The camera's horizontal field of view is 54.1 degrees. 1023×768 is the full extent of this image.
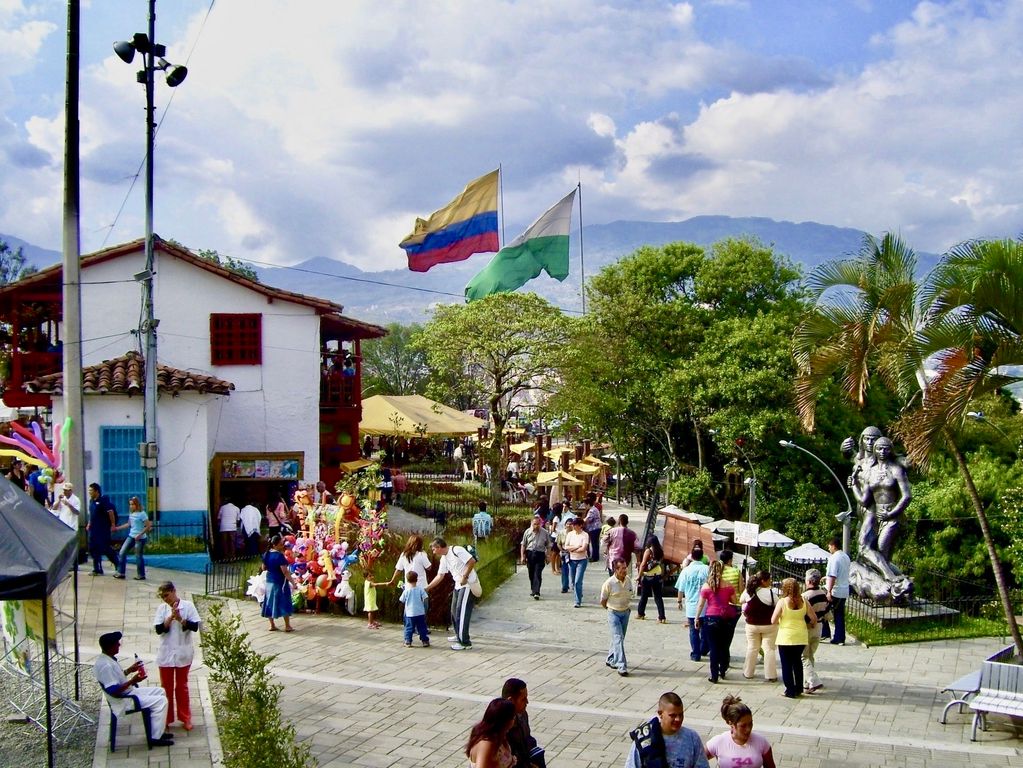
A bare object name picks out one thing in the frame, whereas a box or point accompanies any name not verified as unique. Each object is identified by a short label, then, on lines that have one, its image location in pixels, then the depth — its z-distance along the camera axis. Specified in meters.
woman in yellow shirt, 11.27
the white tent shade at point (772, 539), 20.80
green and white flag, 17.45
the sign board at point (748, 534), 18.33
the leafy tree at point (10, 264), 51.00
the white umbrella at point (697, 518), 20.72
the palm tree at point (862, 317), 12.99
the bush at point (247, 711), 7.05
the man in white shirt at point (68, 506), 16.58
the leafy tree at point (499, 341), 30.69
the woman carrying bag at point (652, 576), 15.20
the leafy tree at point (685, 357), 29.91
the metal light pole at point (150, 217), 18.86
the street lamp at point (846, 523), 18.17
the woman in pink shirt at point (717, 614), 12.02
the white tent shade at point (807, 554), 18.06
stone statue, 17.17
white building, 24.02
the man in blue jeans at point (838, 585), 14.33
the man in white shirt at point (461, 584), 13.38
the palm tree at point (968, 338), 11.31
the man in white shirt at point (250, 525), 21.47
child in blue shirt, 13.44
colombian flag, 18.17
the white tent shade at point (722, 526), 22.25
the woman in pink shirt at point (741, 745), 6.66
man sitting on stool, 8.92
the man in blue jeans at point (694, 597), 13.22
